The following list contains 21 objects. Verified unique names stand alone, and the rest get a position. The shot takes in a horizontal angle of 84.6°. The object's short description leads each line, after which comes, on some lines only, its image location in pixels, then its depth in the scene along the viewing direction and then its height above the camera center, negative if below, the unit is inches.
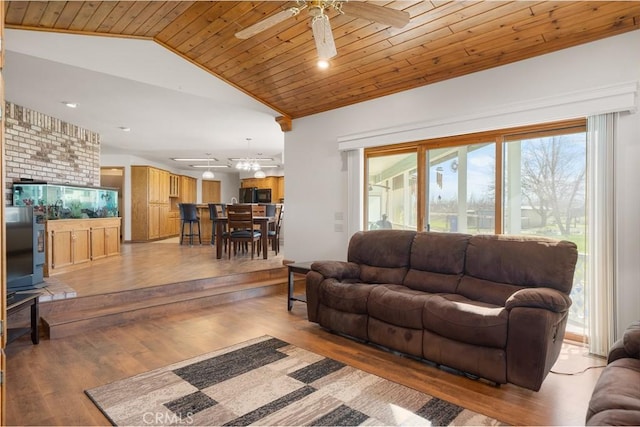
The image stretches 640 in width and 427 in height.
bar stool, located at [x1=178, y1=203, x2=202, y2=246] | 319.6 -3.5
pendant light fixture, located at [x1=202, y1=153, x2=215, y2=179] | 383.2 +41.0
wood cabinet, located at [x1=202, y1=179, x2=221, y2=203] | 512.1 +29.3
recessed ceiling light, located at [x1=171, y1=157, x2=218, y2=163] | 390.8 +59.0
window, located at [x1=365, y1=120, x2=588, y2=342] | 129.3 +11.1
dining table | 250.2 -15.0
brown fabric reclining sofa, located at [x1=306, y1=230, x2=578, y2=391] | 89.1 -27.4
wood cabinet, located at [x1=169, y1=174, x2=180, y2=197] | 430.9 +32.6
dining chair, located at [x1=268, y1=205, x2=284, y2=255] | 277.4 -18.4
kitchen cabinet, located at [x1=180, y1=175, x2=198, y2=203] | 466.0 +30.5
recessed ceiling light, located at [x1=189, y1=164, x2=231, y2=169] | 456.1 +58.7
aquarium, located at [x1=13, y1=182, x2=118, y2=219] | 192.9 +7.1
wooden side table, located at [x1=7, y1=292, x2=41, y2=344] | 111.2 -31.8
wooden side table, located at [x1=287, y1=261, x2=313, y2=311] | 157.2 -27.5
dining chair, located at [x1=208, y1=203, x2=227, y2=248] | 299.9 +0.1
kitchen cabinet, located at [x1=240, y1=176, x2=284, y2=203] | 464.4 +34.7
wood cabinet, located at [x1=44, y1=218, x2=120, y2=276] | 189.3 -18.8
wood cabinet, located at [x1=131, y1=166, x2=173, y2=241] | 368.8 +8.6
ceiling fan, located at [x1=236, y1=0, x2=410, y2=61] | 91.5 +52.4
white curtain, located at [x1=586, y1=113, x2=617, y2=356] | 112.3 -7.4
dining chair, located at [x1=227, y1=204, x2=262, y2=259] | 238.1 -8.0
